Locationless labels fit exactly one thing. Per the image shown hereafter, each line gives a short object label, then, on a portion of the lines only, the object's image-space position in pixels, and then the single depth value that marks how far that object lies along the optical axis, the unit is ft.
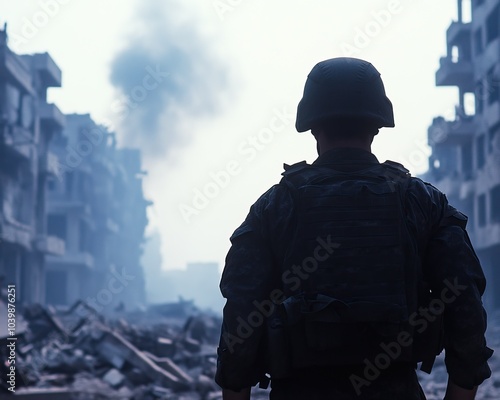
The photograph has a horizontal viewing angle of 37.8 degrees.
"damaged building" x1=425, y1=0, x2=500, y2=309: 89.04
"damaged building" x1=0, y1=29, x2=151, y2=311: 95.66
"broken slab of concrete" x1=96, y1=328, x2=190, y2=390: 36.68
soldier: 7.09
